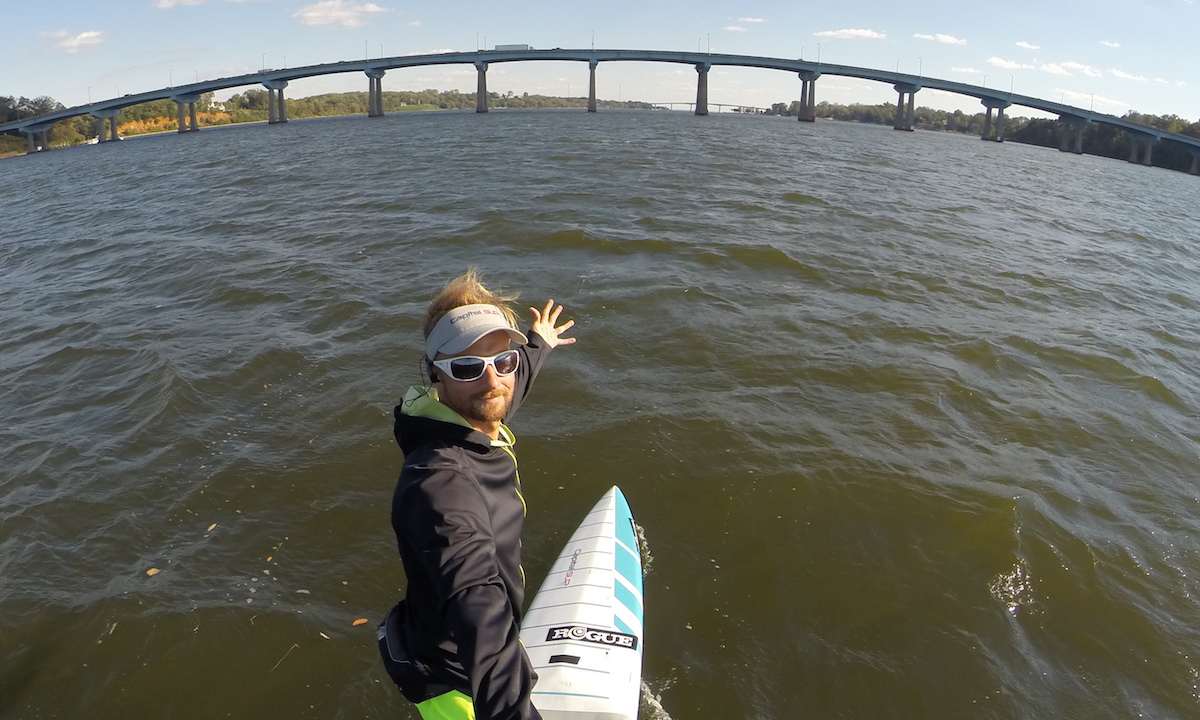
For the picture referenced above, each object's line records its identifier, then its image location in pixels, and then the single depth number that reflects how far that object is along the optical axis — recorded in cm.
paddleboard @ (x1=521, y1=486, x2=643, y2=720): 391
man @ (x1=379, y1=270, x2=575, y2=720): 219
